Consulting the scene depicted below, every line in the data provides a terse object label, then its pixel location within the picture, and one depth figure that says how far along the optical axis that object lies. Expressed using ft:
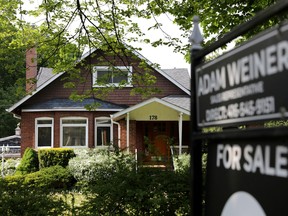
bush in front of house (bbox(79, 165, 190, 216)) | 17.79
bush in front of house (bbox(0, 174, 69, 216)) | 17.60
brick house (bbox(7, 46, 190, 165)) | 78.95
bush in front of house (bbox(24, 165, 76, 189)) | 54.32
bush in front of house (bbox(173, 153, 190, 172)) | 19.89
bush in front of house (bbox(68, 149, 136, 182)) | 19.80
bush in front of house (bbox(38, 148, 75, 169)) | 68.33
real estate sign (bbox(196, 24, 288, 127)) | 5.10
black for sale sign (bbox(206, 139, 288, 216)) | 5.22
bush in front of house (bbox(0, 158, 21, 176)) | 73.03
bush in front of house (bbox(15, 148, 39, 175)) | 70.49
